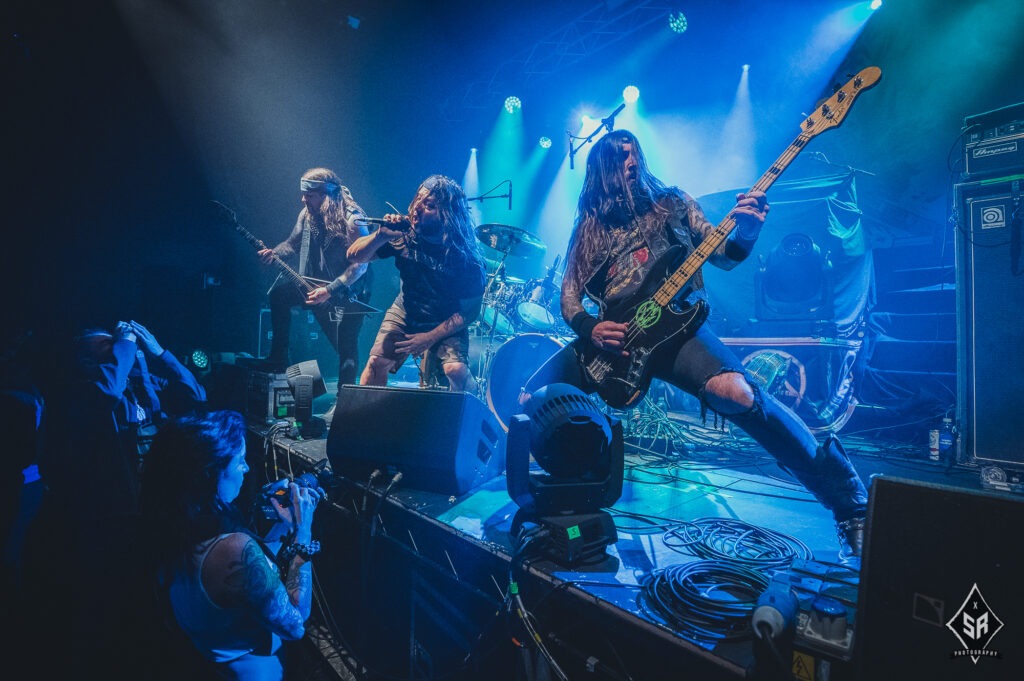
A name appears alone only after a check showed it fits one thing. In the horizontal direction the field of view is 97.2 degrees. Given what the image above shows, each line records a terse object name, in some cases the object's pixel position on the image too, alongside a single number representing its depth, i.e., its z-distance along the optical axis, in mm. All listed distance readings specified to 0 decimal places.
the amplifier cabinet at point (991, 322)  3371
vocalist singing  4180
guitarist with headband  5395
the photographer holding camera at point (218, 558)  2109
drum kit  4668
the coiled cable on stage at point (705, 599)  1368
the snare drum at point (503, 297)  6477
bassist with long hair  1983
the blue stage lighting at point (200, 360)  7816
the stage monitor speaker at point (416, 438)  2764
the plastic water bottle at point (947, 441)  4055
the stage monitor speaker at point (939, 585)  800
